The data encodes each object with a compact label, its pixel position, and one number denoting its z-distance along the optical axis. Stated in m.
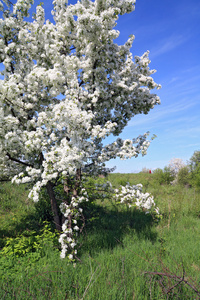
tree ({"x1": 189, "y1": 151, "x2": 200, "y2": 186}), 16.91
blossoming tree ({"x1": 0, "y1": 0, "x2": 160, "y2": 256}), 6.12
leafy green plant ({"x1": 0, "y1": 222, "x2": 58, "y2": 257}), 6.26
